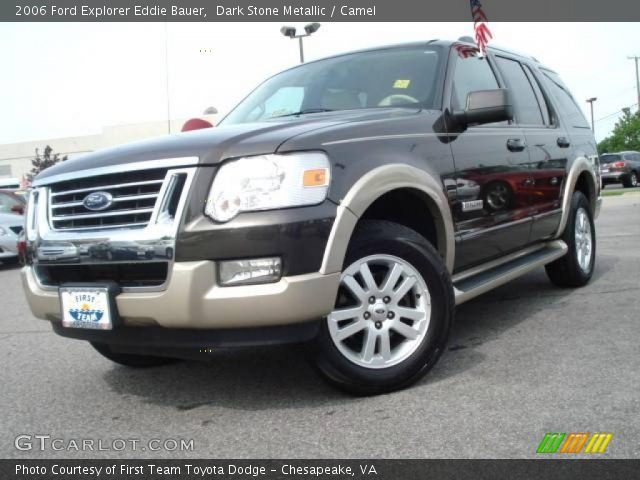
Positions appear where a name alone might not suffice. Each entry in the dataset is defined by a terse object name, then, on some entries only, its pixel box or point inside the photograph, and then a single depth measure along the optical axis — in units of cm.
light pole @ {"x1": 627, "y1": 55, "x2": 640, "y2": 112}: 5808
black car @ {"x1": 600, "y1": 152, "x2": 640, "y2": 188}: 2453
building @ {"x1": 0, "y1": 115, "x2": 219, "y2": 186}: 6047
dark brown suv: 258
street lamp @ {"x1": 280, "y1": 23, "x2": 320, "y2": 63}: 1630
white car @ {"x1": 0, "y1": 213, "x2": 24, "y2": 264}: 1029
